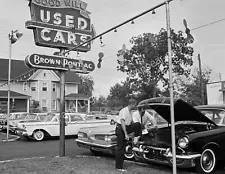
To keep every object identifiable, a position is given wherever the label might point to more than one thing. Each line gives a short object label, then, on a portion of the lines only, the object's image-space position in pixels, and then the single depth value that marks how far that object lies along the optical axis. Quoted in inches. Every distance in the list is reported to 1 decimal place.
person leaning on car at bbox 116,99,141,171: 274.7
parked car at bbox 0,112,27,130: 810.2
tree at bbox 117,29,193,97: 1695.4
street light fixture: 627.0
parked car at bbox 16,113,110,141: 586.6
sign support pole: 360.5
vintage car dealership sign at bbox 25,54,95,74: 350.2
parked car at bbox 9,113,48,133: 721.0
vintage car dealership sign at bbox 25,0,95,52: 368.5
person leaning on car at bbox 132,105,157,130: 323.3
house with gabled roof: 1600.6
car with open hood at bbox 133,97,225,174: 245.9
